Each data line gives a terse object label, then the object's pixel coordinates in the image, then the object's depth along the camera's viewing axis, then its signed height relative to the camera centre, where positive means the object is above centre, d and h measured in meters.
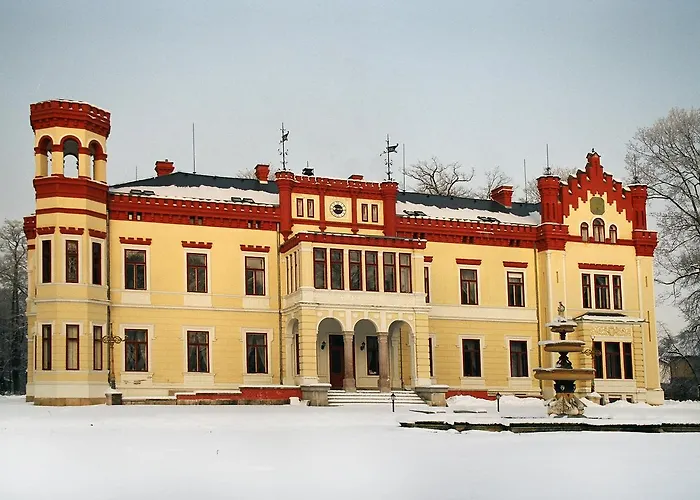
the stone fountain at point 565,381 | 28.19 -1.04
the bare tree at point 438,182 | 62.16 +10.18
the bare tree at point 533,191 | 64.81 +9.90
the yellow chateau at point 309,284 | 34.84 +2.52
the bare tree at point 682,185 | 42.59 +6.63
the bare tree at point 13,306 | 52.84 +2.97
